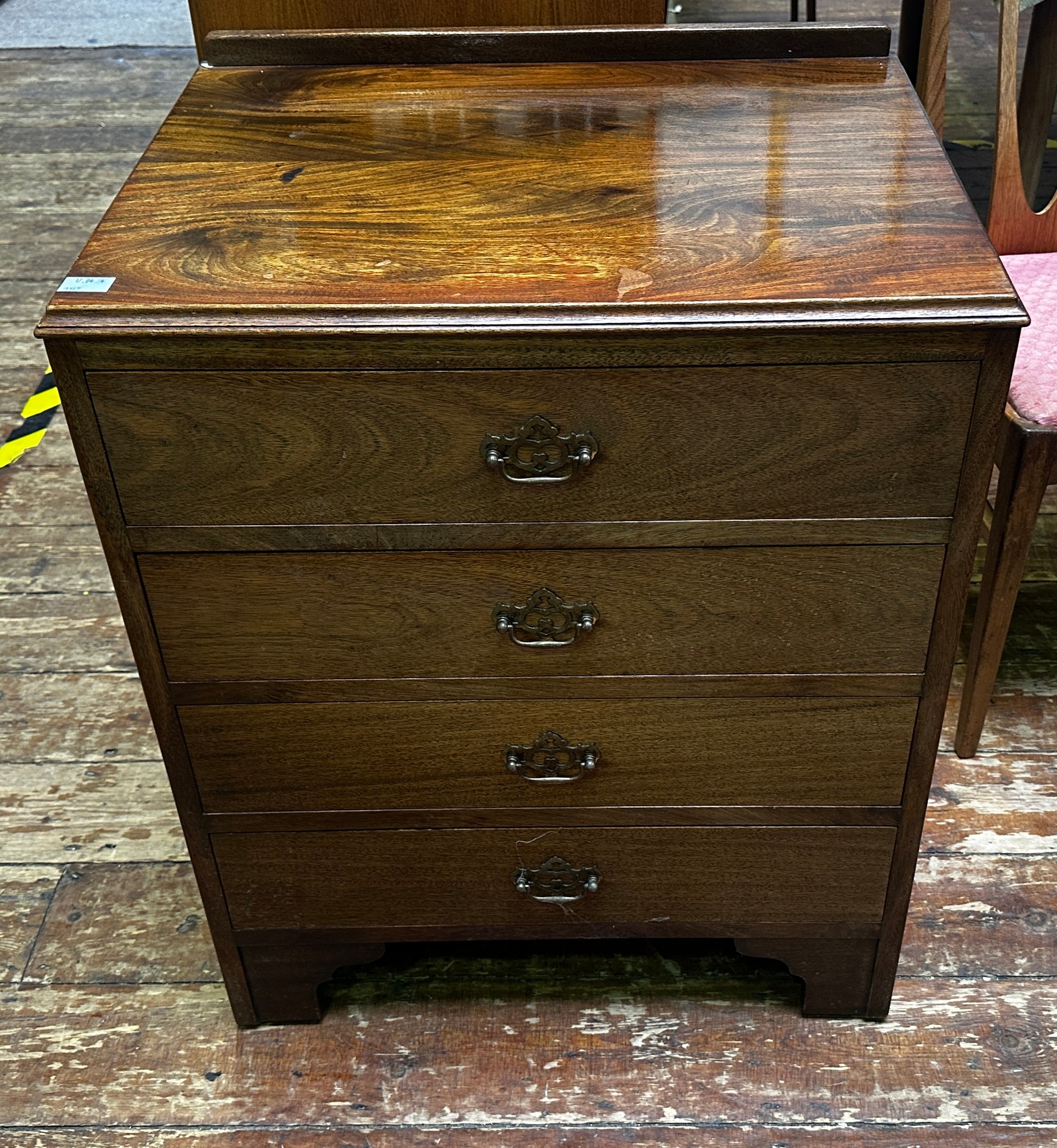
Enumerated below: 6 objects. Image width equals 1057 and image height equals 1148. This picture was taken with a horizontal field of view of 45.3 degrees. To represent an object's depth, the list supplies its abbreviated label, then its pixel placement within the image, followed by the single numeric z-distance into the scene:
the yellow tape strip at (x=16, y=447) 2.21
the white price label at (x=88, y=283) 0.93
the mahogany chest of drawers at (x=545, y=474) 0.92
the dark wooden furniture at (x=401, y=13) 1.37
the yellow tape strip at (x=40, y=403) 2.33
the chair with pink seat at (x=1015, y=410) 1.40
